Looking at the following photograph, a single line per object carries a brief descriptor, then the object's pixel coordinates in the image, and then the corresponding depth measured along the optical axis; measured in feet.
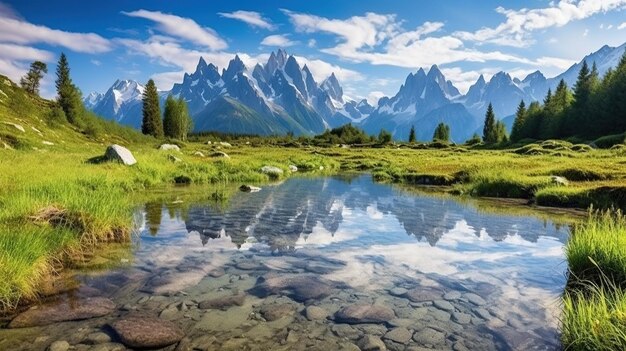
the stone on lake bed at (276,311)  26.32
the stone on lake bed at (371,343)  22.68
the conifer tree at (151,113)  409.28
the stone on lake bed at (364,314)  26.16
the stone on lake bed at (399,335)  23.67
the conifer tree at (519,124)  371.15
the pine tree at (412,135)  554.46
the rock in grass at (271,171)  127.65
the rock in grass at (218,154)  183.62
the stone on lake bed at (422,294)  29.99
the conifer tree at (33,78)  394.93
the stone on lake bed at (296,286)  30.30
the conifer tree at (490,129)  472.03
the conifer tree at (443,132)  558.40
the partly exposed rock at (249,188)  89.71
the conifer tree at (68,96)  316.40
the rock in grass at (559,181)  84.79
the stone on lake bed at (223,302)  27.50
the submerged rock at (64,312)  23.95
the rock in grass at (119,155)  98.27
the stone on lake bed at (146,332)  22.24
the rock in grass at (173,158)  127.24
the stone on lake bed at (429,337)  23.49
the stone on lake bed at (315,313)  26.53
